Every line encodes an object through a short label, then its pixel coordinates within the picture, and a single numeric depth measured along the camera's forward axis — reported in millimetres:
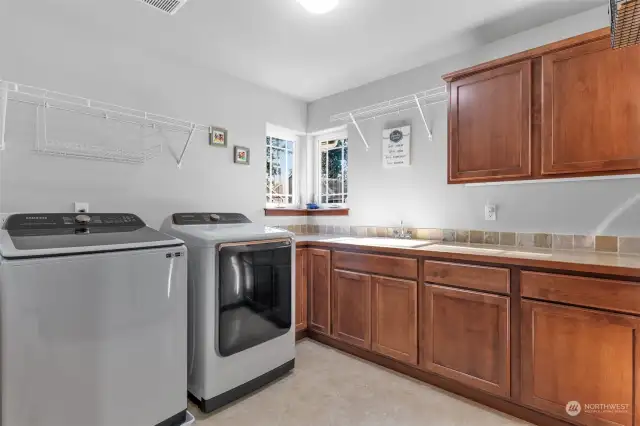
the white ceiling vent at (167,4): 1817
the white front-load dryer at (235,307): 1866
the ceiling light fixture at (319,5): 1865
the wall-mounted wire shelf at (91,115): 1822
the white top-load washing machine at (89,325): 1225
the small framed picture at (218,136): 2748
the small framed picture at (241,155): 2951
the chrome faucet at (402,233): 2832
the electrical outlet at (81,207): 2022
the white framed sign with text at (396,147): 2878
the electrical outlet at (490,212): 2392
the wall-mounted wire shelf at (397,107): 2660
